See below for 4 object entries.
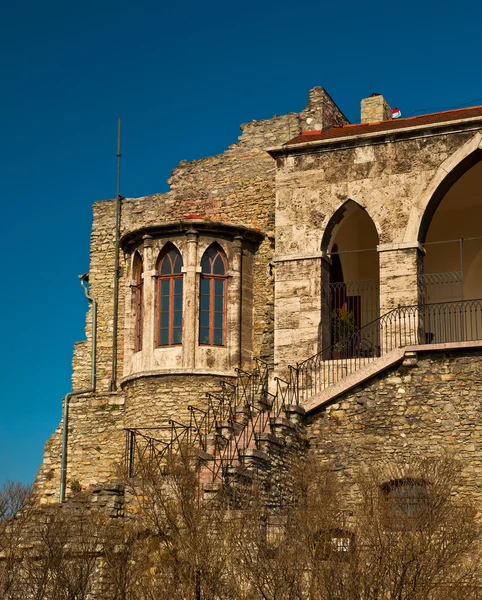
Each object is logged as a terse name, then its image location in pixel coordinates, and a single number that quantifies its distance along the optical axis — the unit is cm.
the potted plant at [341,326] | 2682
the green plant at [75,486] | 2842
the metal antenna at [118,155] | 3114
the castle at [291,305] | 2316
